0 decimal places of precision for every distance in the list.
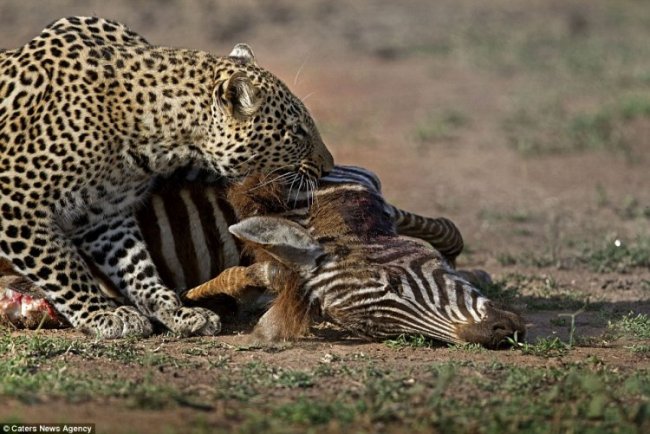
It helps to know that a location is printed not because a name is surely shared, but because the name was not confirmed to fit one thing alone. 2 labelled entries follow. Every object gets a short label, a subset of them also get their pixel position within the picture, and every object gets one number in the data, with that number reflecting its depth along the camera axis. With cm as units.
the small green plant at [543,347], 1225
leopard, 1288
